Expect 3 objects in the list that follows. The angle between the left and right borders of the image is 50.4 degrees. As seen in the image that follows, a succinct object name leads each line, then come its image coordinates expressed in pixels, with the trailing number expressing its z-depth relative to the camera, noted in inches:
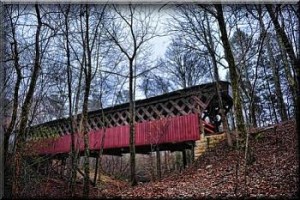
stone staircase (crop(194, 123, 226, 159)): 340.9
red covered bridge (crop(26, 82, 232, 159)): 360.8
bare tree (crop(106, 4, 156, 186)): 319.6
